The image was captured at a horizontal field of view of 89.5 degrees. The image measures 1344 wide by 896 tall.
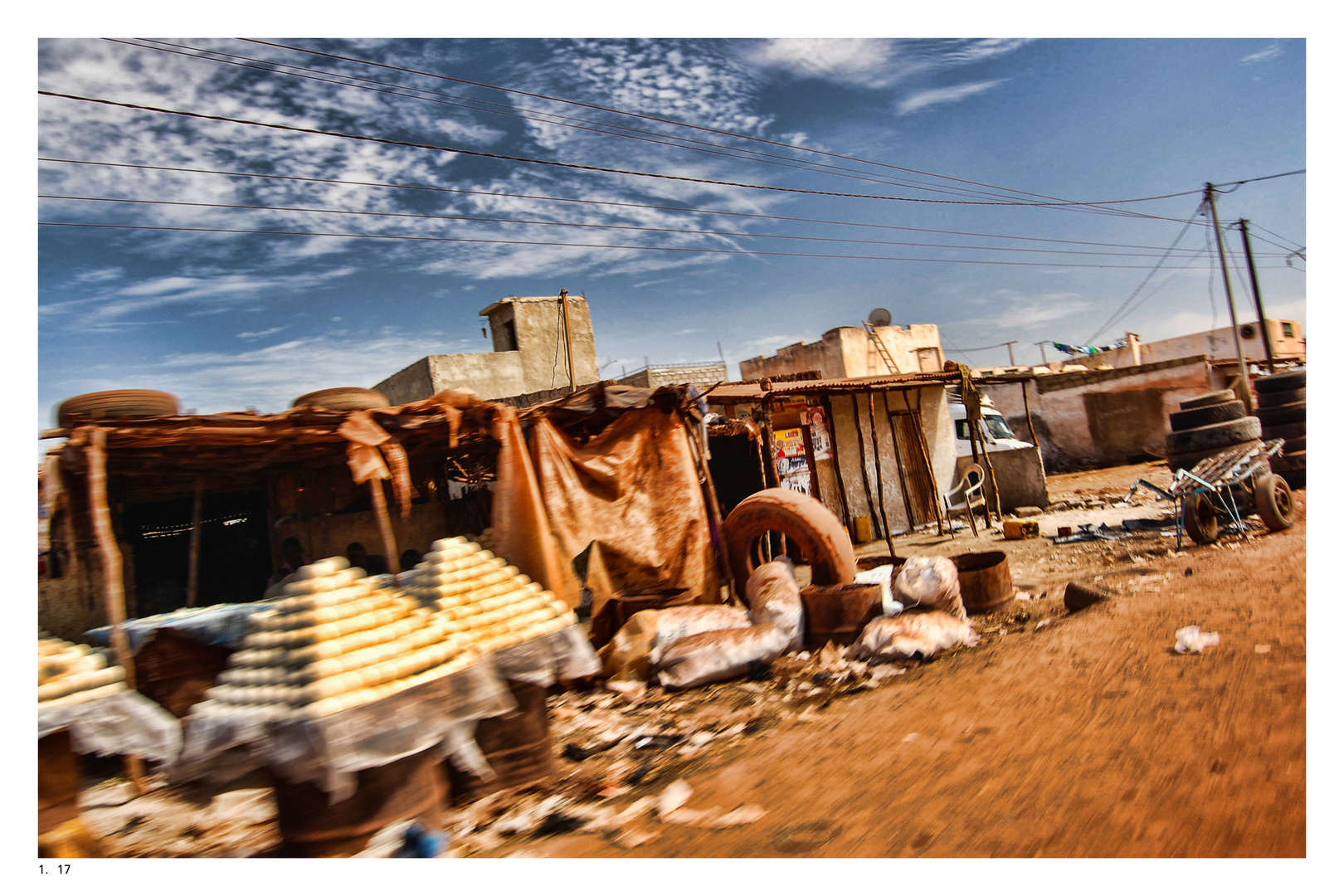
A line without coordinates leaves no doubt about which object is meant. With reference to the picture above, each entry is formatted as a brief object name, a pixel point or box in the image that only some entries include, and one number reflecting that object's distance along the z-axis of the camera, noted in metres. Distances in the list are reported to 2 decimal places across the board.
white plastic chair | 12.39
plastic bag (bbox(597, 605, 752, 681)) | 5.80
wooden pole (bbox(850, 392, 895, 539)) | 12.18
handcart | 7.87
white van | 14.36
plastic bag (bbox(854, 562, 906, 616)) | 6.14
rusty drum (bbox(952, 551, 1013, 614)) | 6.38
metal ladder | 27.38
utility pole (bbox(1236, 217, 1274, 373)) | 19.78
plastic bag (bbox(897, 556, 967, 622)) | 5.84
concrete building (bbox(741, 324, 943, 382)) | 26.16
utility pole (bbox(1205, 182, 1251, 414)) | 17.88
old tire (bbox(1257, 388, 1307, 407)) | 10.54
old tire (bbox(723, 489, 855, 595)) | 6.63
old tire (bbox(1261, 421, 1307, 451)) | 10.49
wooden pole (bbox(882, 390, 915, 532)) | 12.83
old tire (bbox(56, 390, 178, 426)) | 5.19
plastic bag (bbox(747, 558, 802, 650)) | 5.92
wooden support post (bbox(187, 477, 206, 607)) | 6.84
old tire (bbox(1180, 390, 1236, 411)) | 10.18
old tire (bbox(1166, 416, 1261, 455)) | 9.39
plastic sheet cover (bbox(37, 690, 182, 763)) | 3.07
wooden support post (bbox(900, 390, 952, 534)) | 12.53
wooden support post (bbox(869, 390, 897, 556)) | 11.73
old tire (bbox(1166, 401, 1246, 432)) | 9.73
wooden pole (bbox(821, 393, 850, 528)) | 11.91
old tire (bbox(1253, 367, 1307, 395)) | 10.57
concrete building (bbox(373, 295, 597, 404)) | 18.36
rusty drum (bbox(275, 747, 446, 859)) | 2.96
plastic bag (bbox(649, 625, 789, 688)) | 5.41
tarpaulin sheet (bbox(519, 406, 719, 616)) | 6.72
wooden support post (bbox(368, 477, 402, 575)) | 5.87
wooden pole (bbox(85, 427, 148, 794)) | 4.97
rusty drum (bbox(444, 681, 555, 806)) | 3.86
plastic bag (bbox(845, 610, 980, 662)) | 5.27
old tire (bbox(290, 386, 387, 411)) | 6.06
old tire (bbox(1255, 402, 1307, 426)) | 10.42
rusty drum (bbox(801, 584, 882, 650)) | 5.89
